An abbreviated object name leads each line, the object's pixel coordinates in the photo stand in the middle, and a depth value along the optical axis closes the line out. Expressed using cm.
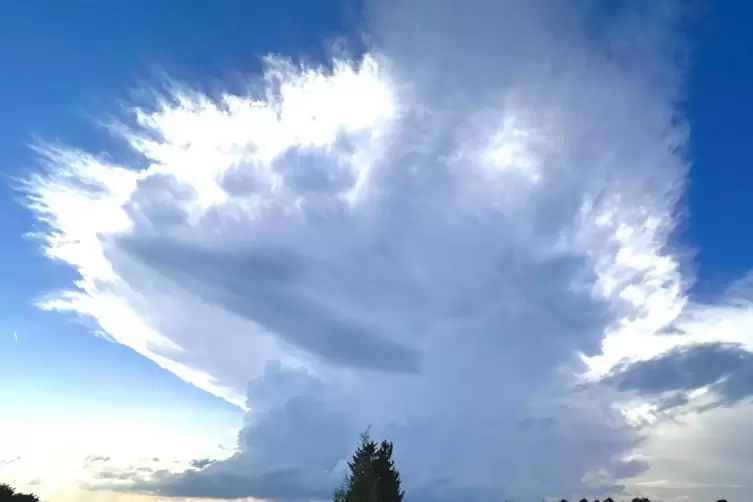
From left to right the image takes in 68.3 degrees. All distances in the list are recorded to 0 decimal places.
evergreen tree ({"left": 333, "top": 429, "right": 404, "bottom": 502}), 6700
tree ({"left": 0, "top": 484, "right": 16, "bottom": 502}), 8962
